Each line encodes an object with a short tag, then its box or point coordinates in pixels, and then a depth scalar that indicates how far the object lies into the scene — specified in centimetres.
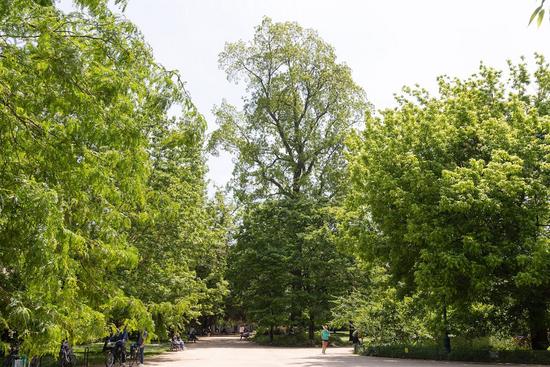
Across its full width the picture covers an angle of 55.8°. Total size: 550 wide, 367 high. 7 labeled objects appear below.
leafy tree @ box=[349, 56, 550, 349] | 1719
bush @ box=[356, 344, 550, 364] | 1920
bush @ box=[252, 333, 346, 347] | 3703
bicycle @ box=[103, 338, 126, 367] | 1967
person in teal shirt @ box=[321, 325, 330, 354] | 2912
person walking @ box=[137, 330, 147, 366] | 2163
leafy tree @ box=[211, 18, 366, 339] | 3762
